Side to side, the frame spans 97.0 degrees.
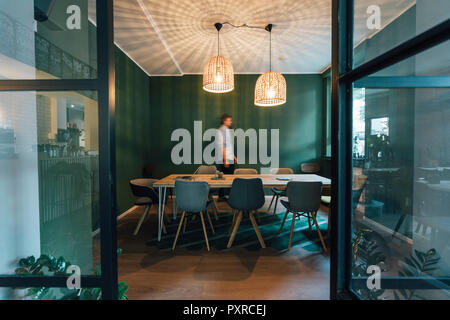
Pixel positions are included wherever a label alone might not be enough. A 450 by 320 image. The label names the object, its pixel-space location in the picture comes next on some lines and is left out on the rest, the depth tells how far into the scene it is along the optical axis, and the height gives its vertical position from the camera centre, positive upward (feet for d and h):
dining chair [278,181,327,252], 8.46 -1.86
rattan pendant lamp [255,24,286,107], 11.66 +3.86
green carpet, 9.08 -4.24
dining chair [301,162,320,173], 17.89 -1.37
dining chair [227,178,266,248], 8.61 -1.88
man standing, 14.85 +0.31
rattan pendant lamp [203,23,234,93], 10.71 +4.36
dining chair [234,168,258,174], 13.51 -1.30
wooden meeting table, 9.29 -1.43
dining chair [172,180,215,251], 8.38 -1.82
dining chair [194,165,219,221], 13.83 -1.25
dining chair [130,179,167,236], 9.57 -1.98
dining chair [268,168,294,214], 12.93 -1.34
